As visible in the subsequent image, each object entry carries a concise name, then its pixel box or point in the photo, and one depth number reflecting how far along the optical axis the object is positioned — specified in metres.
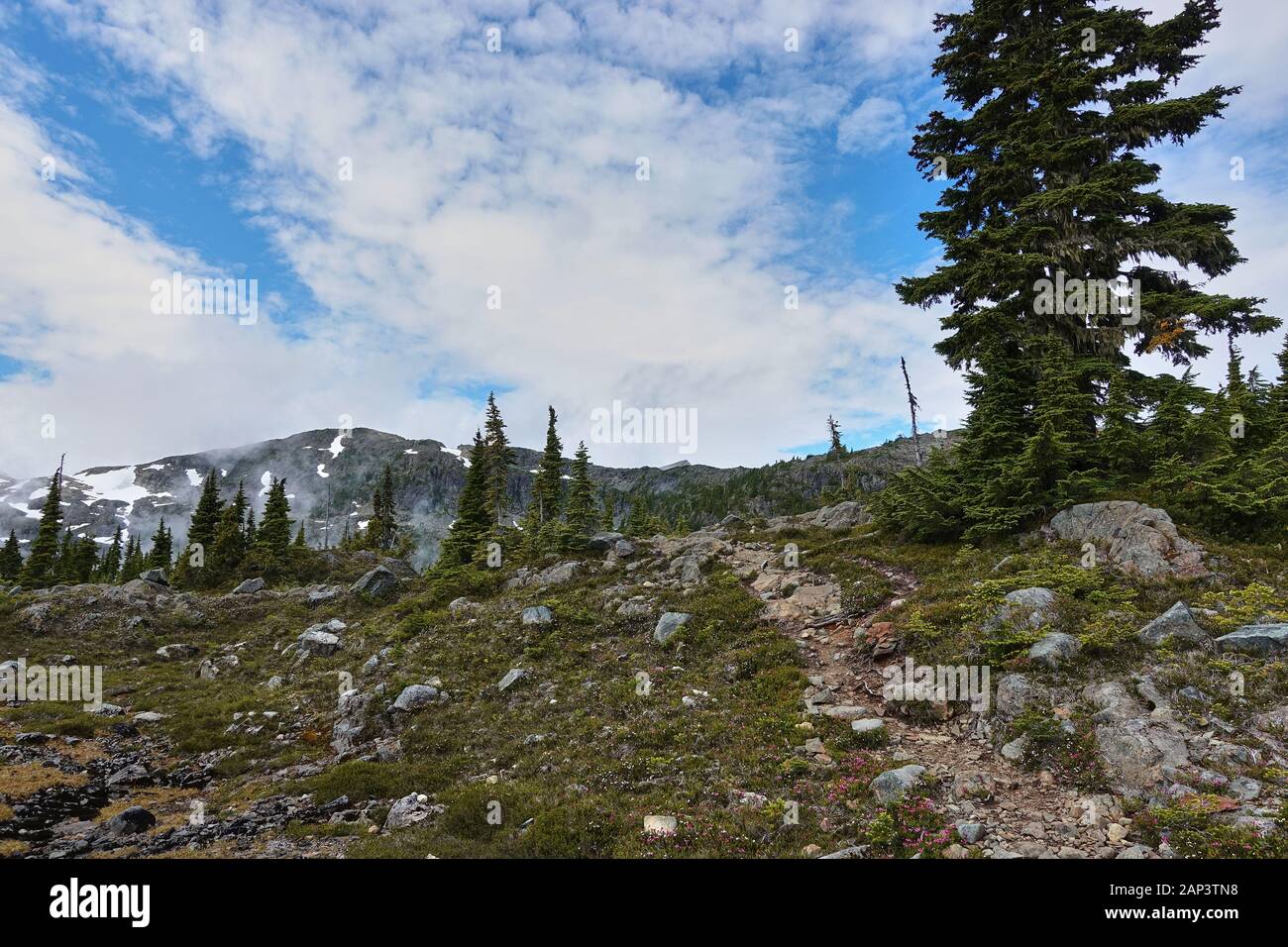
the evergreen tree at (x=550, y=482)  51.12
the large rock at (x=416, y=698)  16.47
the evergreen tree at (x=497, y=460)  50.66
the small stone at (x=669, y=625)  18.41
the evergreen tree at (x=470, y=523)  41.81
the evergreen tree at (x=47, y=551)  51.84
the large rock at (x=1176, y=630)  10.12
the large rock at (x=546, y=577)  27.75
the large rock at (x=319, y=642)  24.27
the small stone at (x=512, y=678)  17.05
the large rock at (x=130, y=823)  9.84
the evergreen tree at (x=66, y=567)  56.50
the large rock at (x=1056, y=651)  10.65
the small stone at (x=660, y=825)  8.82
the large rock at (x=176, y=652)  26.28
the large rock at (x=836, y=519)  29.47
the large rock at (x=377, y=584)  33.42
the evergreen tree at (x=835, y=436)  72.69
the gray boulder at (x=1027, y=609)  12.11
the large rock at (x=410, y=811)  10.30
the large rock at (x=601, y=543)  32.84
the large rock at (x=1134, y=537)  13.10
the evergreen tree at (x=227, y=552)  46.34
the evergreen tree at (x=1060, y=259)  18.23
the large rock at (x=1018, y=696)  10.03
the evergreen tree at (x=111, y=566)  80.50
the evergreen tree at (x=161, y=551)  69.75
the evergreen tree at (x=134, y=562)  75.57
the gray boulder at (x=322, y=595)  34.88
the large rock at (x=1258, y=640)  9.41
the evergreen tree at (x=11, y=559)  67.00
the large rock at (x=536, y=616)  21.50
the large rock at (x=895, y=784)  8.72
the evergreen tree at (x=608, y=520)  48.97
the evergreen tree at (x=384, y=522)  68.81
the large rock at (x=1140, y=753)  7.75
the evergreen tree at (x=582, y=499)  40.59
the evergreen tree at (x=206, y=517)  57.03
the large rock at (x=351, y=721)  15.28
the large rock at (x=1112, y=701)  8.96
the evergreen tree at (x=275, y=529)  49.72
